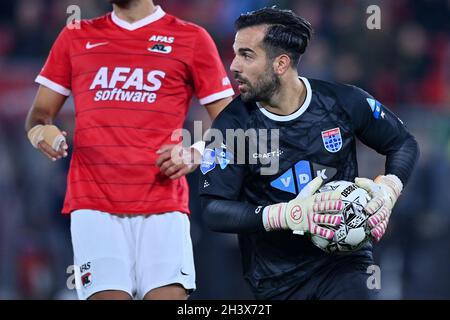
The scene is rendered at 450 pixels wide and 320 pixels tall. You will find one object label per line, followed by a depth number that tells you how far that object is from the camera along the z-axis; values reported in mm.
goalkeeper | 10734
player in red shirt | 11297
